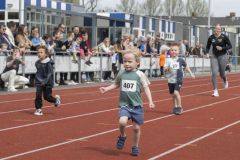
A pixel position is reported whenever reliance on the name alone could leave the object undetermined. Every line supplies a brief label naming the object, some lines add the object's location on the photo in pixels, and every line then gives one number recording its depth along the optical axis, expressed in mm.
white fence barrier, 22105
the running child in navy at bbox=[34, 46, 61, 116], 14047
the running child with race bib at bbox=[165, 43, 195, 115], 14695
